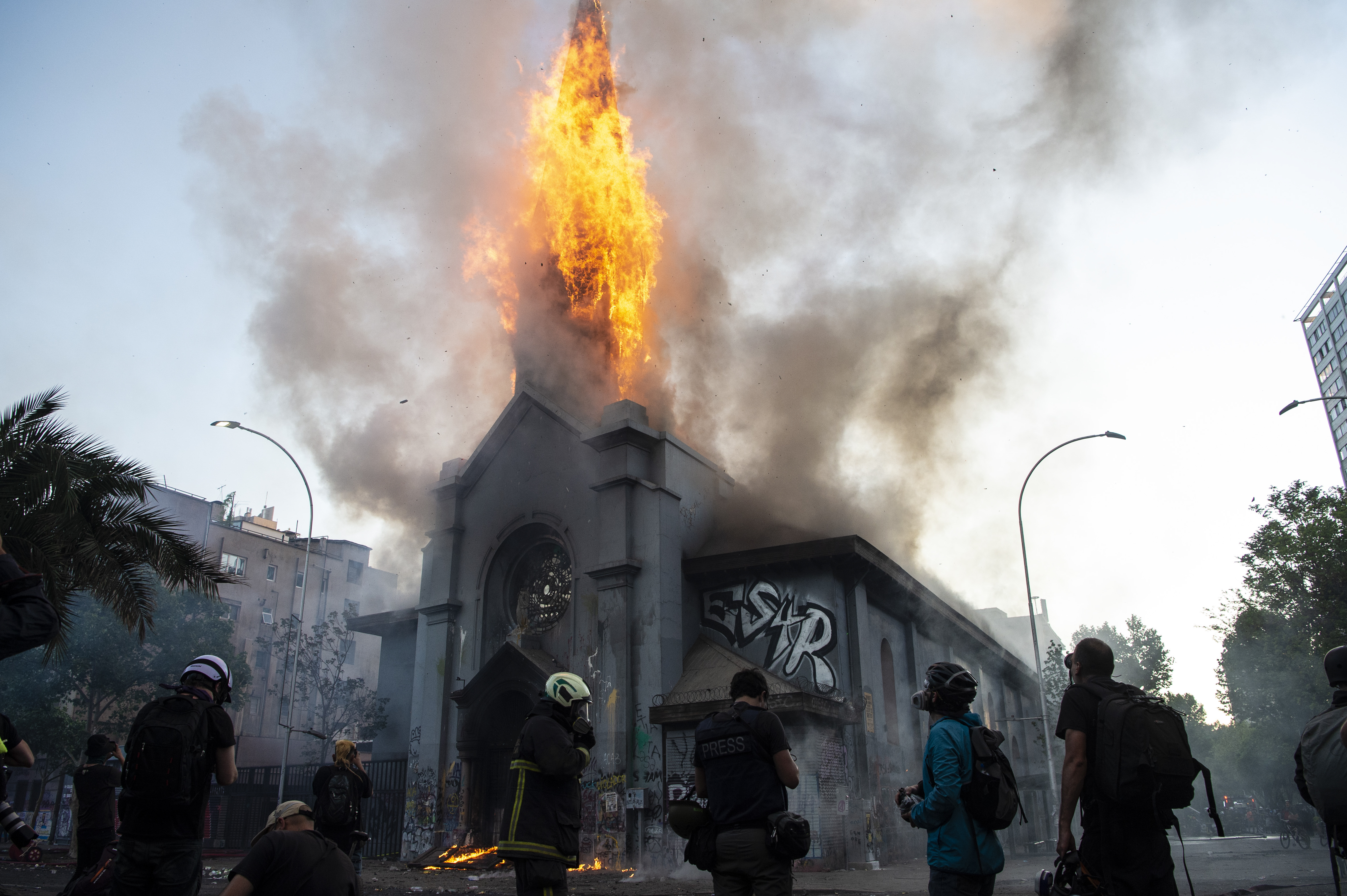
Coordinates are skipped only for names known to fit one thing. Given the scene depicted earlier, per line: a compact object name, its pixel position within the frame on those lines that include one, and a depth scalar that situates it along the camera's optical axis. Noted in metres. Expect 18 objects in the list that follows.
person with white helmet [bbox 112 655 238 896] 5.19
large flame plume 25.27
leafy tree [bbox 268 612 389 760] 36.56
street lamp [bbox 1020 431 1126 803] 23.36
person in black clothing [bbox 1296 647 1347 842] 5.46
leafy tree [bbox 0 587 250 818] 28.67
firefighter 5.03
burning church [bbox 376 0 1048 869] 19.16
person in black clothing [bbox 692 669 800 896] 4.99
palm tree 12.84
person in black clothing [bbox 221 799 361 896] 3.94
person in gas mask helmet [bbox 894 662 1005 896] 4.61
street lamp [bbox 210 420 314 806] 19.95
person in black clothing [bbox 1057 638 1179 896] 4.66
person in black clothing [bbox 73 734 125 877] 8.34
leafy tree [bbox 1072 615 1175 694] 68.00
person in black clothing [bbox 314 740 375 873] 8.42
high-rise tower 84.25
